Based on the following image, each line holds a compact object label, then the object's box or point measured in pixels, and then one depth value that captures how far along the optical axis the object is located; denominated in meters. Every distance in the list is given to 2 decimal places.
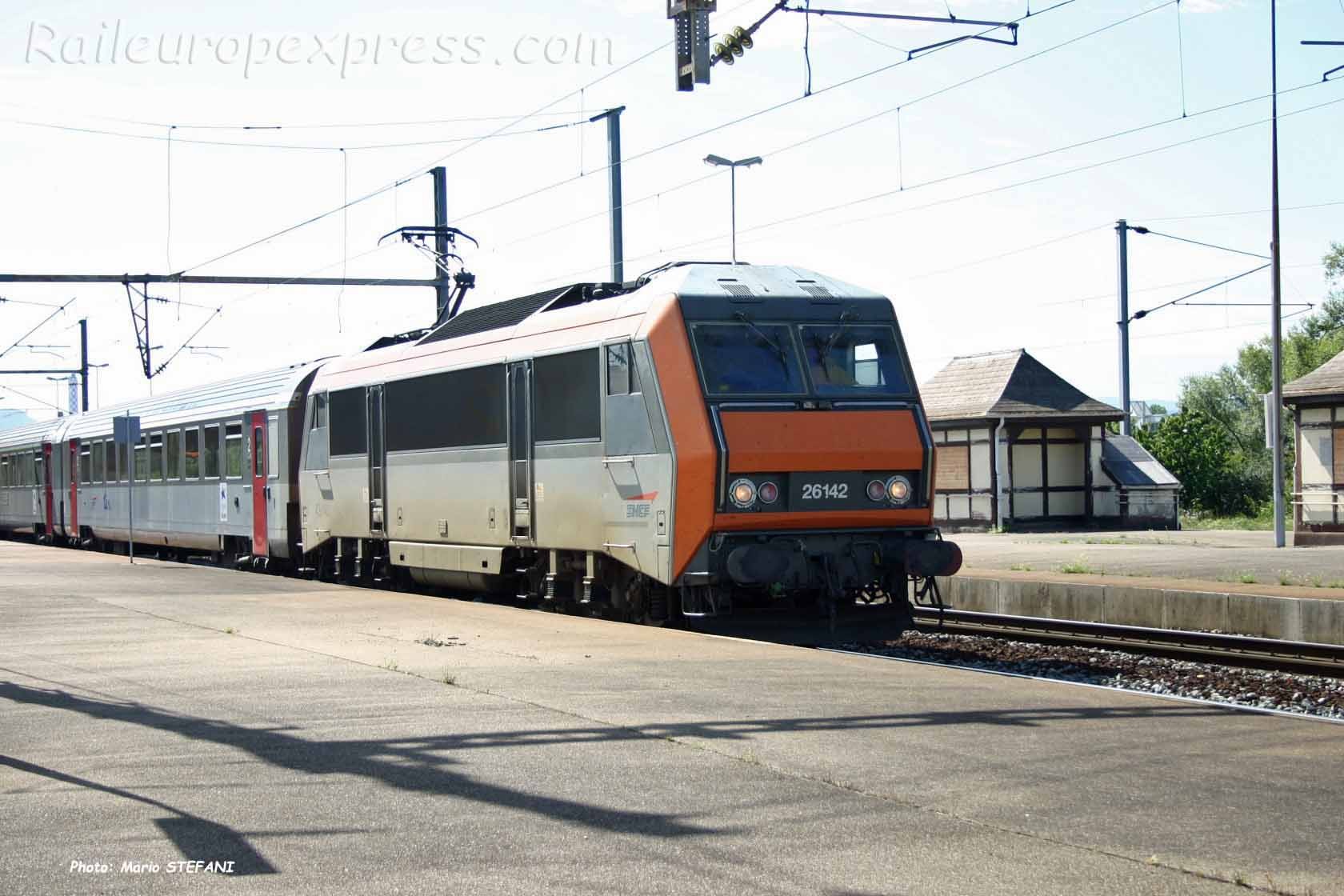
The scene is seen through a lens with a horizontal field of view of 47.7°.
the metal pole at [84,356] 57.84
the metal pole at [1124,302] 43.12
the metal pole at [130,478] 24.77
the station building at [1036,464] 38.78
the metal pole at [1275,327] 27.33
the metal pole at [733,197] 34.09
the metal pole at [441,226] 27.58
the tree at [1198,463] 50.91
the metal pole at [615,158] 24.22
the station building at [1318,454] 30.80
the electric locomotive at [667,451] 13.01
